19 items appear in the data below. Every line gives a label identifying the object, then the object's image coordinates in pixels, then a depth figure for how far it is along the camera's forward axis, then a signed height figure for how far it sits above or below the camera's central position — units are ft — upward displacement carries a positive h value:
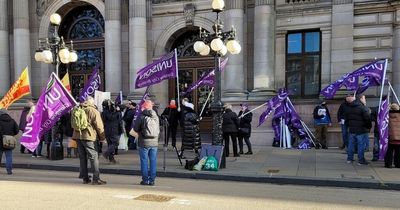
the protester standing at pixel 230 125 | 45.47 -3.22
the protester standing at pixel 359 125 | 39.40 -2.77
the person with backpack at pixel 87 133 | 31.81 -2.90
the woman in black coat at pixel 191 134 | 43.91 -4.05
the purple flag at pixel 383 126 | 38.09 -2.79
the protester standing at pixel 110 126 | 41.42 -3.12
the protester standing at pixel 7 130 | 37.47 -3.08
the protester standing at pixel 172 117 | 51.29 -2.66
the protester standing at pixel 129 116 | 51.60 -2.56
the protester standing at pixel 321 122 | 51.78 -3.30
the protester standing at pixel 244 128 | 47.83 -3.75
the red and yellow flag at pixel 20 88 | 43.67 +0.69
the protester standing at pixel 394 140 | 38.11 -4.03
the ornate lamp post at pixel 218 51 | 38.47 +4.01
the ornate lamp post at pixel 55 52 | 46.59 +4.69
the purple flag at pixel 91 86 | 49.91 +1.02
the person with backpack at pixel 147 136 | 31.32 -3.02
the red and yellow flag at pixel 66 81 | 48.15 +1.55
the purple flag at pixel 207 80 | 45.27 +1.58
